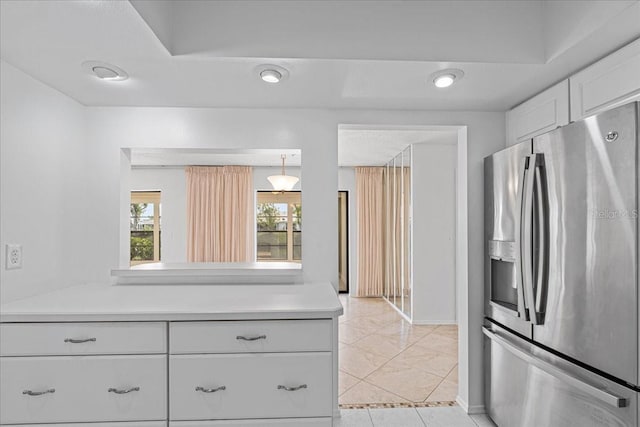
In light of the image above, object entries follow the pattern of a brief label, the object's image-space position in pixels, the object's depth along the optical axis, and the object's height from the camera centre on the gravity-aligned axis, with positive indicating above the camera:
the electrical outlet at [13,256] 1.83 -0.15
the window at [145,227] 6.89 -0.05
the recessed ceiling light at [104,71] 1.78 +0.74
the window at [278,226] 7.08 -0.03
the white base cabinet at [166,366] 1.62 -0.61
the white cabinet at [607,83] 1.52 +0.61
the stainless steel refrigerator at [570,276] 1.44 -0.23
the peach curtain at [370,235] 6.82 -0.20
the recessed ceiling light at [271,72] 1.81 +0.74
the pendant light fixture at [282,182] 5.38 +0.60
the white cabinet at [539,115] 1.95 +0.62
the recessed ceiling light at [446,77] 1.87 +0.74
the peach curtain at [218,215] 6.64 +0.16
